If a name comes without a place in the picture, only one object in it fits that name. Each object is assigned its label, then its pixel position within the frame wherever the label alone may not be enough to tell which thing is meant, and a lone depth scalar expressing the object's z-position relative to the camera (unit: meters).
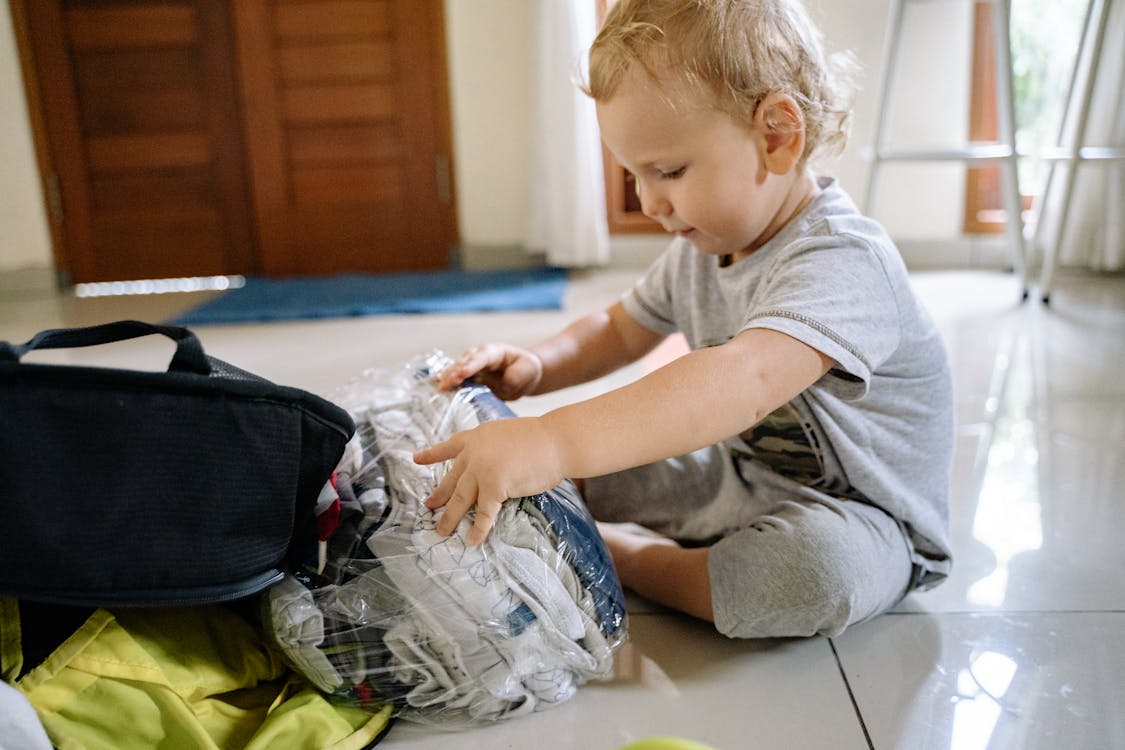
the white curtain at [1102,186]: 2.13
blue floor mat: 2.10
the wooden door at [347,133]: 2.55
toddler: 0.63
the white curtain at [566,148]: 2.36
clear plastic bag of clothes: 0.61
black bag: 0.52
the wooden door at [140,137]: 2.56
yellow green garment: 0.57
